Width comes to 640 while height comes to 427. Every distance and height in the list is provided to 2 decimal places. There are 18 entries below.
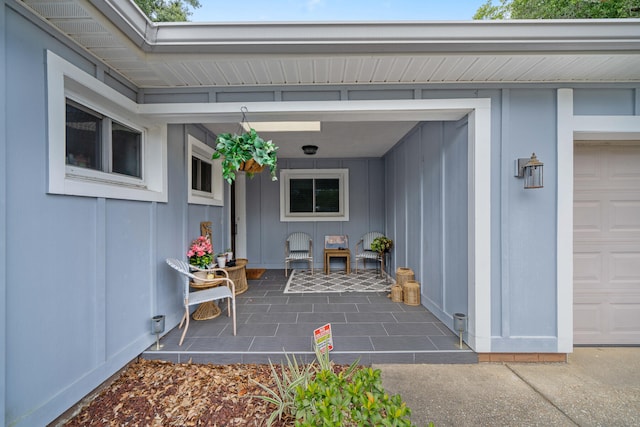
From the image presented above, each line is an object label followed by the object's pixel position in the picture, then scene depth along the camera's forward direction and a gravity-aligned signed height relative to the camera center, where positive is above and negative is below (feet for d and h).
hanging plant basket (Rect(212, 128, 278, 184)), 6.54 +1.58
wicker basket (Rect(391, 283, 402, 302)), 10.75 -3.42
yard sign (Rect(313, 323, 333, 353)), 6.21 -3.08
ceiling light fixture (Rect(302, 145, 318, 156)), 13.50 +3.38
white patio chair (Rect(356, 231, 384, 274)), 16.87 -2.17
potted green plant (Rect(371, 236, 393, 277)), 14.56 -1.91
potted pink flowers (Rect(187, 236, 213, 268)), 9.16 -1.48
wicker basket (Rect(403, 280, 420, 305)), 10.34 -3.28
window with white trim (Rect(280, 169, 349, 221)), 17.56 +1.25
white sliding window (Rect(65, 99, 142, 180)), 5.53 +1.70
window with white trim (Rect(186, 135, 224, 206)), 9.79 +1.62
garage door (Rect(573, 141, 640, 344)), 7.75 -0.91
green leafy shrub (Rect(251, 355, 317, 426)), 4.90 -3.70
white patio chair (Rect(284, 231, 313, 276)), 17.07 -2.12
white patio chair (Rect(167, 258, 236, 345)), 7.52 -2.53
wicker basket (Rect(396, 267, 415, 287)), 11.01 -2.75
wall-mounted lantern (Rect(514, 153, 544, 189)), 6.48 +1.06
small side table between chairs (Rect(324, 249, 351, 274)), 15.76 -2.72
